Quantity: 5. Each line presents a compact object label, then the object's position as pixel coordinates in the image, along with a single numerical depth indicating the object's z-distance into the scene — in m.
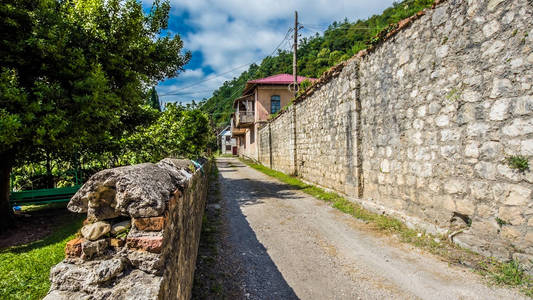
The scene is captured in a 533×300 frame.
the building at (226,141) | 65.91
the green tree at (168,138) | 8.52
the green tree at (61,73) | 5.00
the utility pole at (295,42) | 16.39
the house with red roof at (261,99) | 25.64
